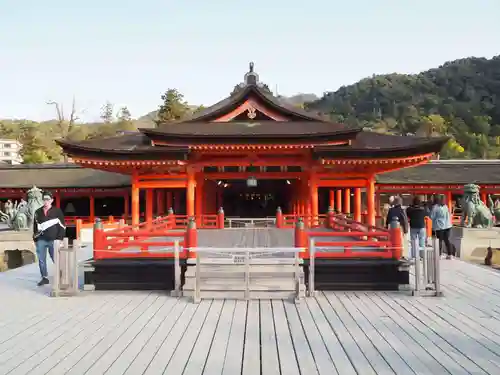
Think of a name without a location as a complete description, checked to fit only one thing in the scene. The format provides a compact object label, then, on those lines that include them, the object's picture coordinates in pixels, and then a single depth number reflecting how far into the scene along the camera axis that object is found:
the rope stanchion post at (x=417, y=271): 9.50
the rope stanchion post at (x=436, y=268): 9.27
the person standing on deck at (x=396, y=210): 12.78
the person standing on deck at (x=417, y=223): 13.46
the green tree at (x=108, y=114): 90.75
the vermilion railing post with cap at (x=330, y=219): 17.61
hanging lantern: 19.67
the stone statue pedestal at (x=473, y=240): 18.03
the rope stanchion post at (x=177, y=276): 9.66
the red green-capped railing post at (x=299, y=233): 10.09
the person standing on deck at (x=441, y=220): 14.36
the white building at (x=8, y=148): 97.31
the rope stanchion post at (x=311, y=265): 9.35
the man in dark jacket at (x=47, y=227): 10.46
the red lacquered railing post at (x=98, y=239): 10.48
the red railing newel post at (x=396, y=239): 10.22
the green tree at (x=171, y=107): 60.66
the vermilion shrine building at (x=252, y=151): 17.83
